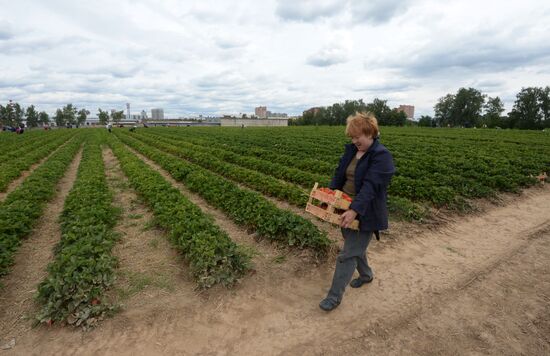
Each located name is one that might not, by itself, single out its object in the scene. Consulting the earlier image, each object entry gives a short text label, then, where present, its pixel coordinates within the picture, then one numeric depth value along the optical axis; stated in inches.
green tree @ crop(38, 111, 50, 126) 5671.3
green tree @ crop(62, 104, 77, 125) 5654.5
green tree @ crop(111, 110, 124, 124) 5821.9
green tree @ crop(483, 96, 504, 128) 4115.2
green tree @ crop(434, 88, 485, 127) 3868.1
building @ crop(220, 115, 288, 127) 5349.4
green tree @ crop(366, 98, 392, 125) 3978.6
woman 142.6
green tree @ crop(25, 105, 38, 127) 5260.8
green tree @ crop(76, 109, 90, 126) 5822.3
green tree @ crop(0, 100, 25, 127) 5142.7
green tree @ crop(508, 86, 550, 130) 3088.1
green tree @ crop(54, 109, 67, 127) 5610.2
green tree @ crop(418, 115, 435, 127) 3897.6
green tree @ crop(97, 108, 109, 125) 5856.3
